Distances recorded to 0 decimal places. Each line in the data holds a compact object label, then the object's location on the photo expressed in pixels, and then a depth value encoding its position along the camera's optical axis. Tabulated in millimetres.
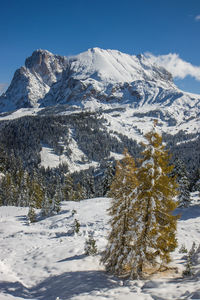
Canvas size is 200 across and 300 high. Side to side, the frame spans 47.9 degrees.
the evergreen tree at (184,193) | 41250
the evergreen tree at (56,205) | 49156
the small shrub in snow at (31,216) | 44719
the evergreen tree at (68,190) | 78312
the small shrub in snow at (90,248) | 20562
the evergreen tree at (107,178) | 59250
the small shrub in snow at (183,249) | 22359
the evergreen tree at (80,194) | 76125
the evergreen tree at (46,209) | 50312
